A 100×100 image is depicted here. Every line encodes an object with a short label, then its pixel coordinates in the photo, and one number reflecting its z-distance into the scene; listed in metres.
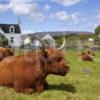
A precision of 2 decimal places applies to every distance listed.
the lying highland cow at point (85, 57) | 13.70
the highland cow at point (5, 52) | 8.33
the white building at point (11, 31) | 36.48
